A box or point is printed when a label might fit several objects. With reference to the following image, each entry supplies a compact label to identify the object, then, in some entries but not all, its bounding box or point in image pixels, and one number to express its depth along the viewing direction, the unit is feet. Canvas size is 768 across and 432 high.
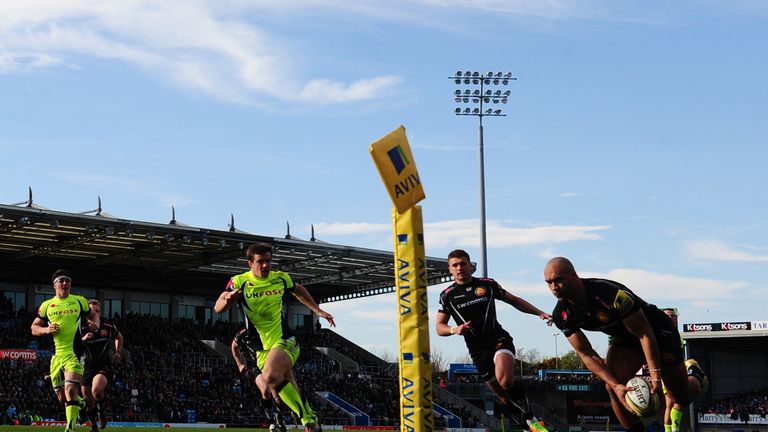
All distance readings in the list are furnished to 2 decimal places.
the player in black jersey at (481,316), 40.47
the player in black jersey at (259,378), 39.29
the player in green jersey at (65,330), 48.34
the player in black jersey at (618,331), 28.81
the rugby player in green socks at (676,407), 42.34
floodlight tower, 170.40
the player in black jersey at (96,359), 54.85
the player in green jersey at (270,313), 37.90
